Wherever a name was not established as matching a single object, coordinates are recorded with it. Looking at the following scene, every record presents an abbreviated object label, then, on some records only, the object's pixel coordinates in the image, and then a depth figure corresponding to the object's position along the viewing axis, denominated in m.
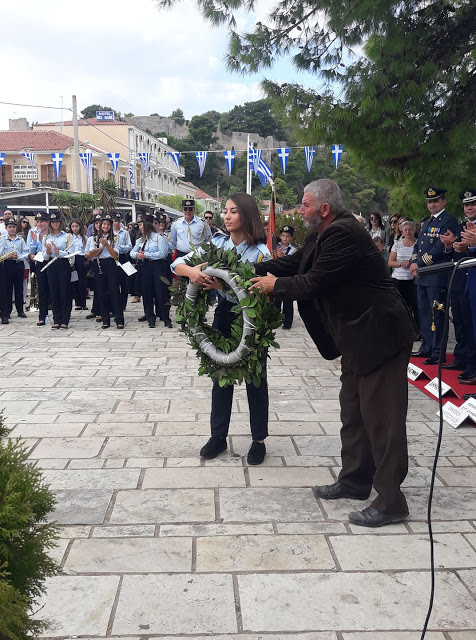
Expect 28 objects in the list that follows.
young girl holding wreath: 4.37
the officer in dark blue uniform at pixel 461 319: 7.13
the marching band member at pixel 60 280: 10.99
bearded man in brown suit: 3.62
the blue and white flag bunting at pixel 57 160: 27.50
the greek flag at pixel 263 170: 18.53
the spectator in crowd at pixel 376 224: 11.34
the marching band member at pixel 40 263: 11.24
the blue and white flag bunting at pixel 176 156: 25.67
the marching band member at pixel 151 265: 11.15
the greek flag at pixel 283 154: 22.08
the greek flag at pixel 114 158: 28.66
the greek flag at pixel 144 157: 30.47
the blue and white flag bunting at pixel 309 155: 20.84
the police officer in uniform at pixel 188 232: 11.18
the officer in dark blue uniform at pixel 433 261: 7.61
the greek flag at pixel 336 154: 17.63
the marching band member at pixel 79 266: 11.40
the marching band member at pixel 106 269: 11.16
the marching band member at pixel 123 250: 12.05
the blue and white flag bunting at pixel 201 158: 26.08
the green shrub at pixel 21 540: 1.68
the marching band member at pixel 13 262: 11.67
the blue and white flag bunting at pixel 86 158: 31.72
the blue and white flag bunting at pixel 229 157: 24.17
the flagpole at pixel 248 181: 30.29
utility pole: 29.07
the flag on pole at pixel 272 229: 10.22
